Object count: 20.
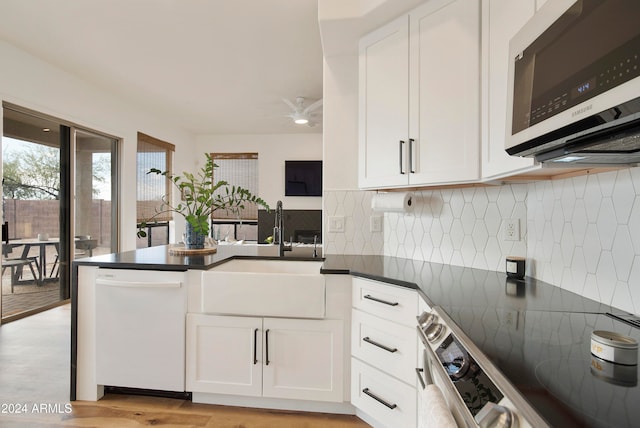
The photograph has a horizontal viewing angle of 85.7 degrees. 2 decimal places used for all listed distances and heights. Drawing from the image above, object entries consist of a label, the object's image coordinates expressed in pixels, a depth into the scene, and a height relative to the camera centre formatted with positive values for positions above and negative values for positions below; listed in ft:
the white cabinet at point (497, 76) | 4.17 +1.83
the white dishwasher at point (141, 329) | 6.41 -2.23
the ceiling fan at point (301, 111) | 15.16 +4.54
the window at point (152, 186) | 18.10 +1.36
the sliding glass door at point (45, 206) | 11.43 +0.12
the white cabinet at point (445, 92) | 5.10 +1.92
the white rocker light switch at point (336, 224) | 8.09 -0.29
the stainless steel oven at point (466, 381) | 1.95 -1.21
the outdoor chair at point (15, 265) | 11.18 -1.91
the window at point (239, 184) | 22.95 +1.72
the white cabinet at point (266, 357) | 6.15 -2.65
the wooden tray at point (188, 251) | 7.97 -0.97
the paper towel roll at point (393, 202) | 6.81 +0.20
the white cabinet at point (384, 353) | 5.04 -2.23
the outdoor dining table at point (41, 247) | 11.96 -1.41
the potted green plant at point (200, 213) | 8.16 -0.07
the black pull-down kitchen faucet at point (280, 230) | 7.97 -0.45
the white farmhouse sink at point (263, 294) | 6.13 -1.50
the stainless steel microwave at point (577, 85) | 1.99 +0.91
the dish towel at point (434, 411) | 2.50 -1.56
